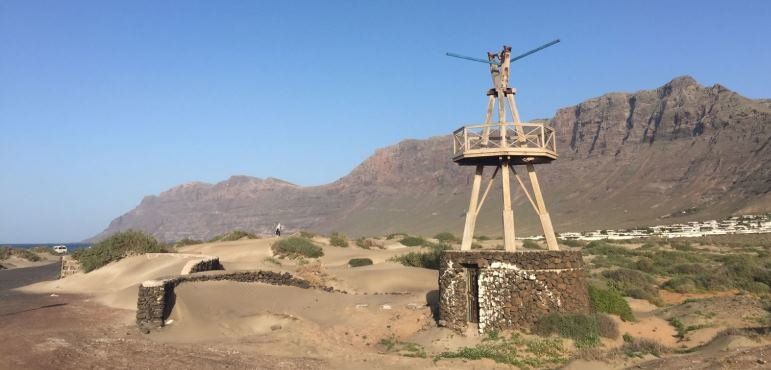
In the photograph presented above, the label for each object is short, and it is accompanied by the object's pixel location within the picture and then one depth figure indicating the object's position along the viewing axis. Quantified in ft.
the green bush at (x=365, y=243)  150.08
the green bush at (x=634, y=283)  74.74
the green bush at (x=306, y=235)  147.95
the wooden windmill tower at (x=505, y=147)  52.80
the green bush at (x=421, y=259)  104.86
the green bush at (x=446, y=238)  166.07
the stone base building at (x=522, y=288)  49.62
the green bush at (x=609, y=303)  53.98
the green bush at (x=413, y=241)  156.60
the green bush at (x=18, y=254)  174.87
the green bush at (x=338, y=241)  145.28
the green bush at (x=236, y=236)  167.22
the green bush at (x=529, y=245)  135.38
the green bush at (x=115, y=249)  101.76
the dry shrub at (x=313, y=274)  83.92
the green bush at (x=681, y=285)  83.30
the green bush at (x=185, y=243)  164.26
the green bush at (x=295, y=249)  121.90
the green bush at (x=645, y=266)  106.11
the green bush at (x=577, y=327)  47.78
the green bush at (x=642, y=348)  43.90
